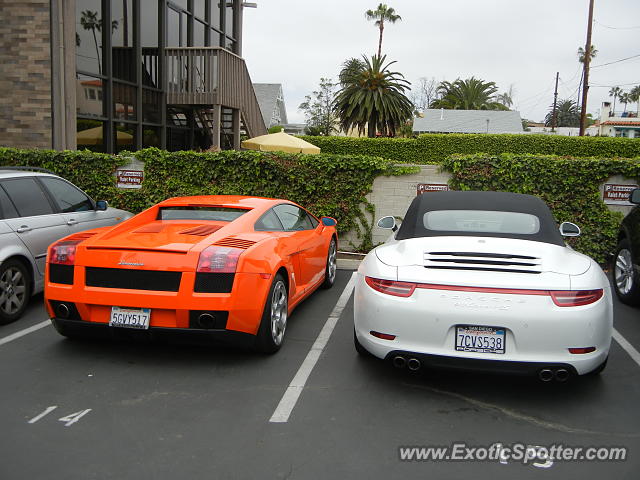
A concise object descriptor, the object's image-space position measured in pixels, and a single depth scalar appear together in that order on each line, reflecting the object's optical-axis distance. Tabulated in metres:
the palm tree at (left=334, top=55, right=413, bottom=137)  34.16
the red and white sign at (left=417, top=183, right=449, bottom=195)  9.88
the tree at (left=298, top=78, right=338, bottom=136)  51.34
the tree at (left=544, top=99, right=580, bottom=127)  108.34
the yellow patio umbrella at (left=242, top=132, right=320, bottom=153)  16.59
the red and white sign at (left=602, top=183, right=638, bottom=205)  9.30
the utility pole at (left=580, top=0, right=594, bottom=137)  32.72
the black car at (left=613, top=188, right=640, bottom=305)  6.65
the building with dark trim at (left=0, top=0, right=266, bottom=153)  11.95
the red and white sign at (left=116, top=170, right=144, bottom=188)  10.58
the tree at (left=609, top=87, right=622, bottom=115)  140.52
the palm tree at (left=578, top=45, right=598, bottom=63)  83.44
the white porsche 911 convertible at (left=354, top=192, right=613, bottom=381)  3.76
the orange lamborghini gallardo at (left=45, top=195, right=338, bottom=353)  4.41
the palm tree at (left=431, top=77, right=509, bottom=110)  66.25
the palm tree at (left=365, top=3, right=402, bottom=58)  56.91
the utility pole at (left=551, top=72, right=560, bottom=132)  71.44
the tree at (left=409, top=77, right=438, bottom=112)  83.19
